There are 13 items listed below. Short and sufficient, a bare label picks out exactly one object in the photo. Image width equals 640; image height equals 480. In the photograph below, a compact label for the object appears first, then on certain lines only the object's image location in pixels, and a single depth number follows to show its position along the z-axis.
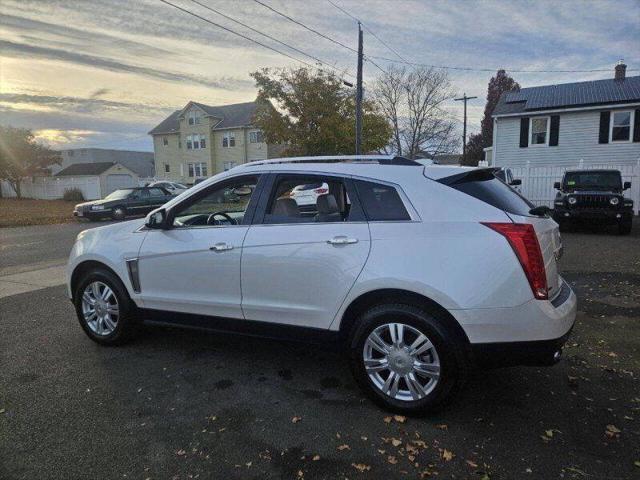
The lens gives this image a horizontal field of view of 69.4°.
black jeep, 11.90
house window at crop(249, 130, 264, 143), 44.95
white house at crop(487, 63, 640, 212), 21.23
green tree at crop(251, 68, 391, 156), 29.06
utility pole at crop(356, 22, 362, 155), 17.88
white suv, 2.96
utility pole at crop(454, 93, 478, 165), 37.41
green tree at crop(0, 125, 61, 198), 38.91
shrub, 36.59
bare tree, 37.25
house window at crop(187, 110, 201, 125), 48.22
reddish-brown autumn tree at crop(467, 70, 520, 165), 50.47
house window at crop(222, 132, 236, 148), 46.57
